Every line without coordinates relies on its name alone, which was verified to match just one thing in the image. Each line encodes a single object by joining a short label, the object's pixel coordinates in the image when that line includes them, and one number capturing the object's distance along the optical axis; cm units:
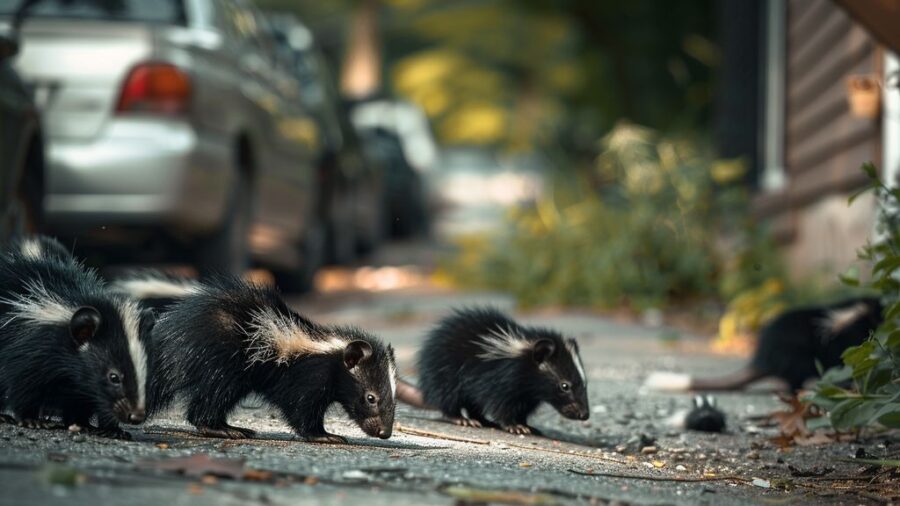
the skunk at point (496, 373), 1265
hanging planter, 1592
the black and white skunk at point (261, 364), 1029
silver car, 1761
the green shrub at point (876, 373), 1055
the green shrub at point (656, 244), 2578
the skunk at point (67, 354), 952
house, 1794
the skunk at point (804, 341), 1498
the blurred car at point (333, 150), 2852
